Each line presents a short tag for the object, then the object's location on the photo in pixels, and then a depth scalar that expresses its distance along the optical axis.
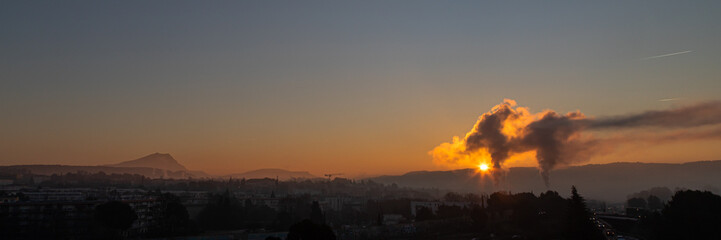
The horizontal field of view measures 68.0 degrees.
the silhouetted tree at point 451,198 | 162.26
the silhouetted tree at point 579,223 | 52.50
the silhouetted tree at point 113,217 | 67.00
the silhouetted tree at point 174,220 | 76.34
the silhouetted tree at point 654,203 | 156.11
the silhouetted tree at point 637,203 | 164.75
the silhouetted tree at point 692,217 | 52.03
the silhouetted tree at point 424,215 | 97.39
